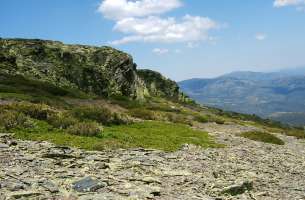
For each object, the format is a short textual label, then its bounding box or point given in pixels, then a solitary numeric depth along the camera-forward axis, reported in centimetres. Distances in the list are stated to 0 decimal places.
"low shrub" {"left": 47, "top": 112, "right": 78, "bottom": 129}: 2859
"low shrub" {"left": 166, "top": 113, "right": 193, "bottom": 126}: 4801
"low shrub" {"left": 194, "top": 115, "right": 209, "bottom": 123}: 5622
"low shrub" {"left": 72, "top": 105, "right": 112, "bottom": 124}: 3442
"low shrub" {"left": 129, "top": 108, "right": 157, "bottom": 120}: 4687
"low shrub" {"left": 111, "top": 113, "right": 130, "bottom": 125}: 3575
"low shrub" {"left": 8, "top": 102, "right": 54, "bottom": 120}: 3033
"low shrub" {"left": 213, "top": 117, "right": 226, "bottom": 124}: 5734
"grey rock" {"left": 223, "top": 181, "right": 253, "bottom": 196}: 1791
